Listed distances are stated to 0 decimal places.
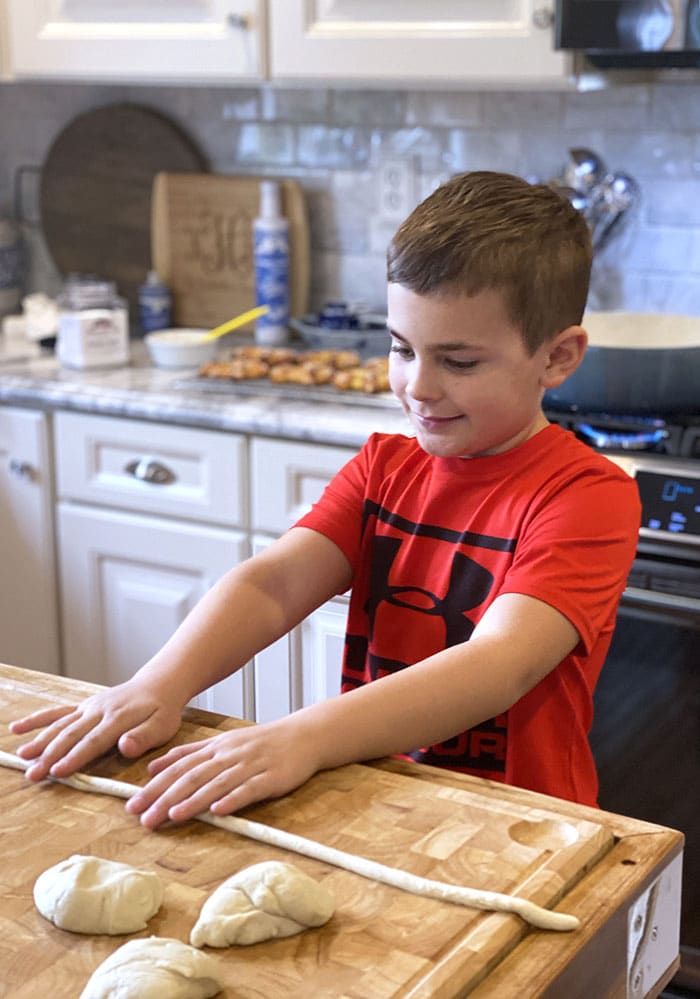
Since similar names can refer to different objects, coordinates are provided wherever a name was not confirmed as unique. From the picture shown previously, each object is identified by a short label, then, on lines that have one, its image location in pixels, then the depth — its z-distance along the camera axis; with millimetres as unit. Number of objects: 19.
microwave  1915
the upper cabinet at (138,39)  2361
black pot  1861
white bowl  2508
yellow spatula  2510
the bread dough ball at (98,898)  746
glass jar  2496
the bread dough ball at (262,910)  738
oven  1825
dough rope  758
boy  1014
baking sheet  2191
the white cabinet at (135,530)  2262
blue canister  2803
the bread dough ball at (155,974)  681
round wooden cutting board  2873
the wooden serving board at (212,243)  2744
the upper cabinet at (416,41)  2109
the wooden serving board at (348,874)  718
